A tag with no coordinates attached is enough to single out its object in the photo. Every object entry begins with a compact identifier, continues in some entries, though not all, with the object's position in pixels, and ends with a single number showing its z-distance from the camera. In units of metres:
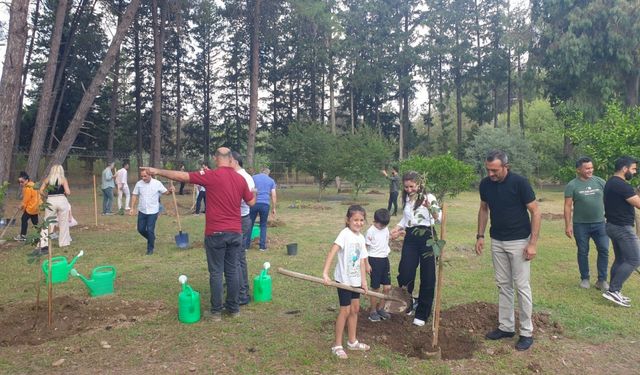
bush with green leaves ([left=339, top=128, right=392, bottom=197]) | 21.91
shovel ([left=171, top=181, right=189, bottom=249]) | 9.46
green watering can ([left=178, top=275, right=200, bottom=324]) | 5.07
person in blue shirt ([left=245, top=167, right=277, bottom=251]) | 8.53
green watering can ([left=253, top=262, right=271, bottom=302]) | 5.87
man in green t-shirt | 6.34
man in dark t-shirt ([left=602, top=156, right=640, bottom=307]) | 5.84
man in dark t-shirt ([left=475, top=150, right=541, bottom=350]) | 4.41
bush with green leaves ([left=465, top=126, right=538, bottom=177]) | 31.00
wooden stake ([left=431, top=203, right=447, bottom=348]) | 4.20
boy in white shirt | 5.00
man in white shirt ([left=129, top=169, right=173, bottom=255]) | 8.32
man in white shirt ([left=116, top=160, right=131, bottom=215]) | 15.50
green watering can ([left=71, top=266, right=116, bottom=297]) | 5.94
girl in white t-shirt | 4.18
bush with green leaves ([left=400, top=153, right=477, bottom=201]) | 16.75
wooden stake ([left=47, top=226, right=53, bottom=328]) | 4.84
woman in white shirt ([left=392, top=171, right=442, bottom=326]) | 4.93
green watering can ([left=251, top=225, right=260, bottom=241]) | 9.70
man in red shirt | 5.09
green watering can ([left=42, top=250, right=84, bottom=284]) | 6.58
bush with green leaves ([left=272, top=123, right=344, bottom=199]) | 22.55
